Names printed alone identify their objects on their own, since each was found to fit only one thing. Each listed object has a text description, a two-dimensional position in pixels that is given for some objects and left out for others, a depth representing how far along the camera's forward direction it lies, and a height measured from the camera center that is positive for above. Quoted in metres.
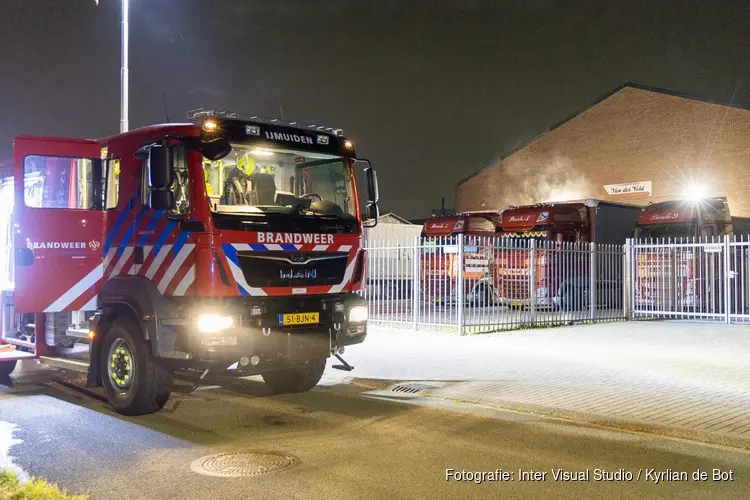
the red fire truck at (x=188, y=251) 7.28 +0.21
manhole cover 5.68 -1.61
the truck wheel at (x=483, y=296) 15.89 -0.61
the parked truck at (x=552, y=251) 16.69 +0.43
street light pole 16.62 +4.50
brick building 29.92 +5.31
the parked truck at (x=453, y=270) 15.41 -0.02
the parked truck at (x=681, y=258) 18.14 +0.27
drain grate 9.43 -1.58
